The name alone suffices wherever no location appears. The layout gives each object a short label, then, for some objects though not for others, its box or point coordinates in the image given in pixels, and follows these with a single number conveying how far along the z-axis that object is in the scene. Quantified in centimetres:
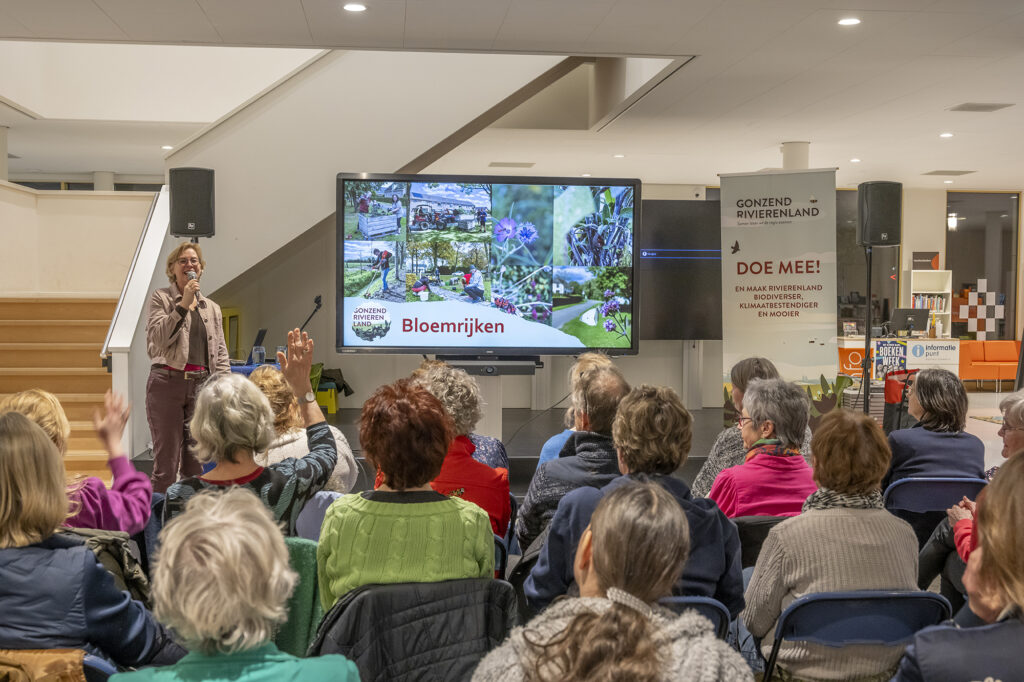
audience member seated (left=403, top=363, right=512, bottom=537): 291
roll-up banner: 711
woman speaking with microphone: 480
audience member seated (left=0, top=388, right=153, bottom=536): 243
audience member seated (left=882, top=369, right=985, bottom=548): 344
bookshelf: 1328
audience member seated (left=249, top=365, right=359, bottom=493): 305
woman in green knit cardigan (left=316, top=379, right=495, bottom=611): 203
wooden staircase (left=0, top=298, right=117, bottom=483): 670
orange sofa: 1280
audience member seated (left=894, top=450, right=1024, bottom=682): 138
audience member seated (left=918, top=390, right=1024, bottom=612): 255
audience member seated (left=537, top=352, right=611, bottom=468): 331
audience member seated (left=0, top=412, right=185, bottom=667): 176
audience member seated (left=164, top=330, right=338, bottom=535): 237
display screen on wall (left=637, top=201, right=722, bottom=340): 840
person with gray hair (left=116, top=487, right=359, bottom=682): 134
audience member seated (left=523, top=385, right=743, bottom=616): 212
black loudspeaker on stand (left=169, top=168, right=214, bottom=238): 637
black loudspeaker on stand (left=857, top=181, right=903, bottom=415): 707
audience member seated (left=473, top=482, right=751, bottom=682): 111
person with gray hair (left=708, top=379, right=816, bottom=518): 292
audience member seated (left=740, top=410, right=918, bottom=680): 215
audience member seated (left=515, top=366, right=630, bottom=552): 268
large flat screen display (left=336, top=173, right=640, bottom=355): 626
